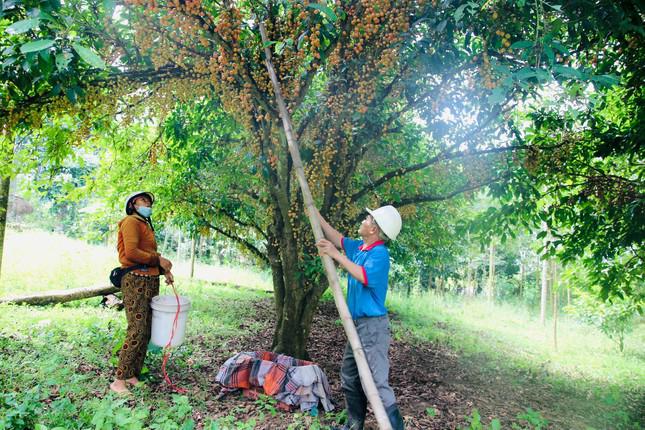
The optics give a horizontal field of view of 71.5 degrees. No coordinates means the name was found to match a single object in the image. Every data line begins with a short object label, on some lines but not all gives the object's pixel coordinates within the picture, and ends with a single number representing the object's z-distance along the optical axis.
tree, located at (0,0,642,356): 3.04
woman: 3.56
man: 2.84
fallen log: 6.78
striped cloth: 3.58
